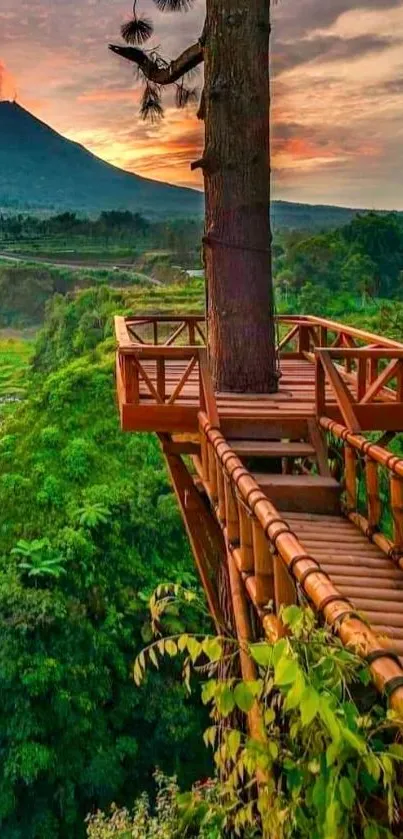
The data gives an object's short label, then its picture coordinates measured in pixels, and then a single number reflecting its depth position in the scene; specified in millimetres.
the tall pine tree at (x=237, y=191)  4375
